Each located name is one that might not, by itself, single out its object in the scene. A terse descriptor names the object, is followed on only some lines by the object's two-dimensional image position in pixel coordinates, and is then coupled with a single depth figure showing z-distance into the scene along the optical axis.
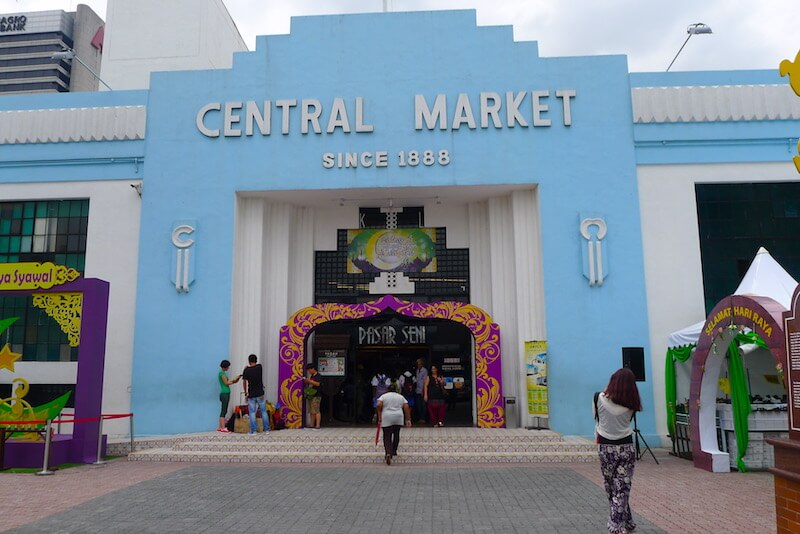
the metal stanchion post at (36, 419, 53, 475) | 10.68
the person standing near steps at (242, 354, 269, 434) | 13.46
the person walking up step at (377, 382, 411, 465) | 11.04
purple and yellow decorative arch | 14.45
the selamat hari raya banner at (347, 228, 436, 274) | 16.56
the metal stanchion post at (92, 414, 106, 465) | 11.83
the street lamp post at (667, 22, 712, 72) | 14.60
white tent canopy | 11.67
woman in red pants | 14.82
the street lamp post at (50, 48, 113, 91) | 15.33
